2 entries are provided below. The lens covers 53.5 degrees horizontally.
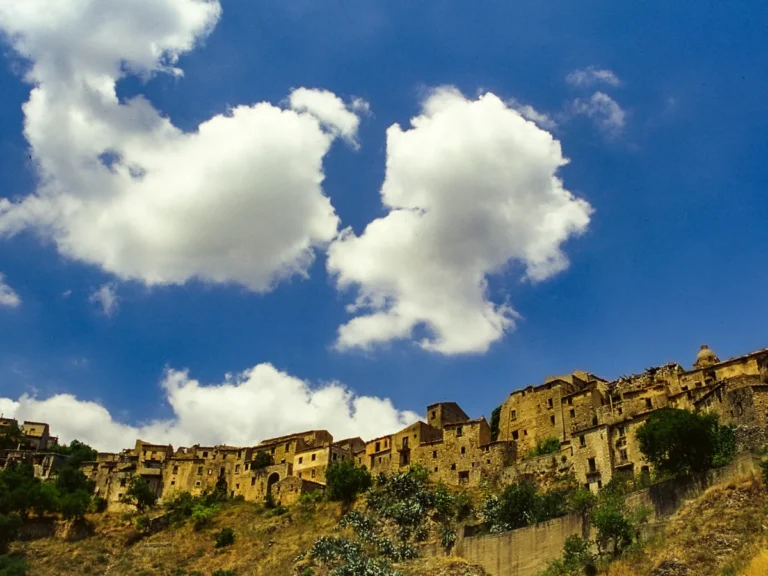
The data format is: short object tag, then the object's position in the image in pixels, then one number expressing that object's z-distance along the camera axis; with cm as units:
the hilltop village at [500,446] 5103
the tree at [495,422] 6650
